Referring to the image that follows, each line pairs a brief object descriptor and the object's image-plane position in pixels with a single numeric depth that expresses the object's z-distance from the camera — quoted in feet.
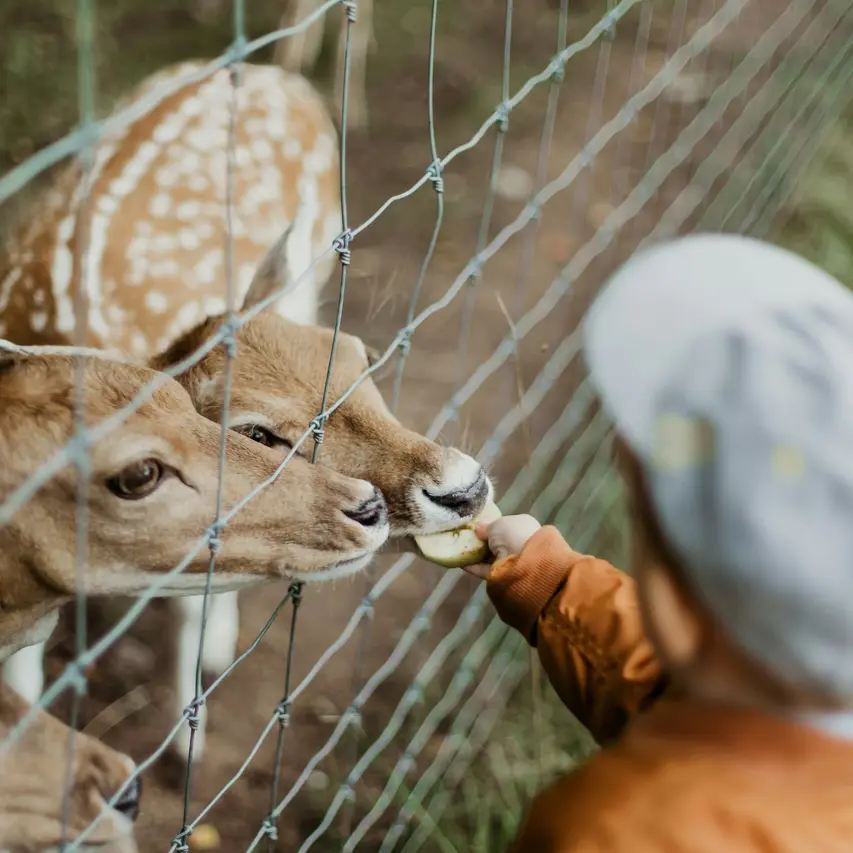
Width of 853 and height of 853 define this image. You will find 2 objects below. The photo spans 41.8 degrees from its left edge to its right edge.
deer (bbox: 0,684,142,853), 5.90
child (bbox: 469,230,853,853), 3.01
